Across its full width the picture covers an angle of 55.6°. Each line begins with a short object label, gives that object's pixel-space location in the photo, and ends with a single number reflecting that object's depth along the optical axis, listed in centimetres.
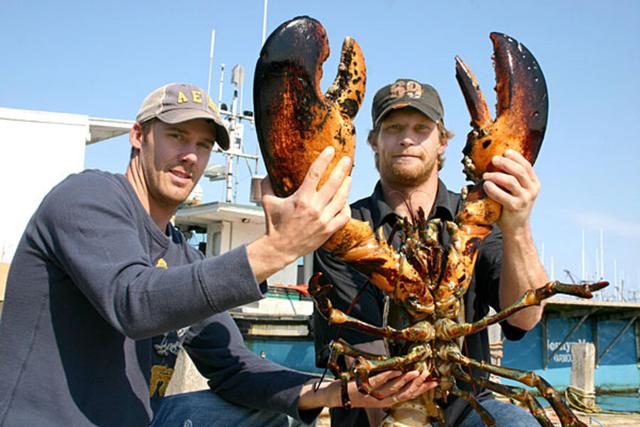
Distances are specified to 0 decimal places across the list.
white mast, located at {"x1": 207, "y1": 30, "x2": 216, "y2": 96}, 2111
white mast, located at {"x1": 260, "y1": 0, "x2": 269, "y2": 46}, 2022
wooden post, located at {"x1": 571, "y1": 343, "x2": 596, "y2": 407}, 1367
